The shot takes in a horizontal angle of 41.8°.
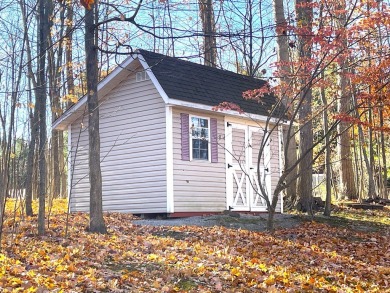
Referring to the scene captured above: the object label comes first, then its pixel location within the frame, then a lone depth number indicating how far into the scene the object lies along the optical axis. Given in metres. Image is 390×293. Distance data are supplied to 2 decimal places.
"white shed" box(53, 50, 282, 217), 12.51
